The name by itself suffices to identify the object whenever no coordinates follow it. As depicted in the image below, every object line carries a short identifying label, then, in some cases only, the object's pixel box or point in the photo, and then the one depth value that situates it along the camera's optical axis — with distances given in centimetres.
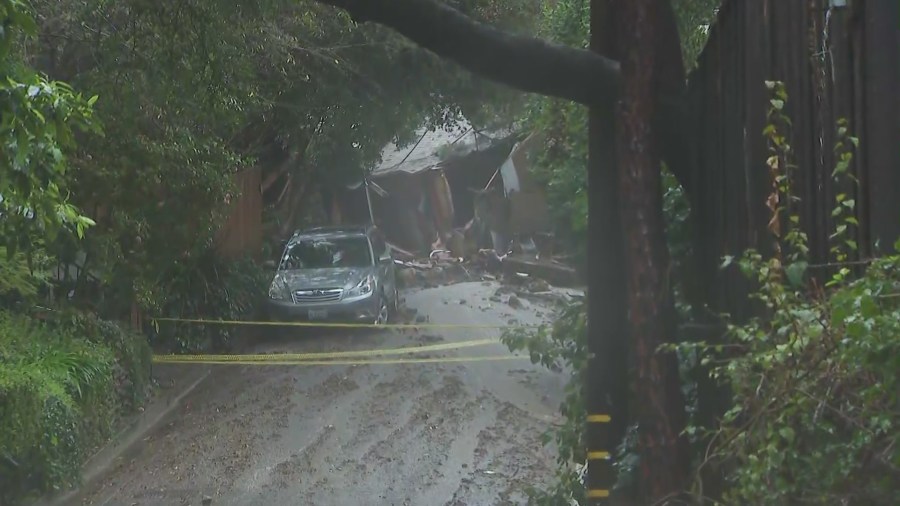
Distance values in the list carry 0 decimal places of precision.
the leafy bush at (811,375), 687
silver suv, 3791
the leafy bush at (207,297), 3406
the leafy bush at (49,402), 1862
